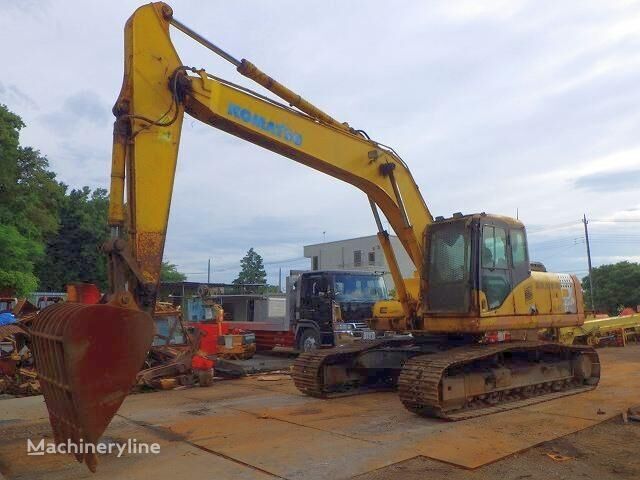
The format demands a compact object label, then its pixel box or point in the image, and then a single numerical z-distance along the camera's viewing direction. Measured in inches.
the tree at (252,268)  2989.7
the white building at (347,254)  1982.0
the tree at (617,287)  1312.7
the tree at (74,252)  1398.9
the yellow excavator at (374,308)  187.0
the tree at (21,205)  916.0
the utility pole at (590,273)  1336.5
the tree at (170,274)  1846.7
